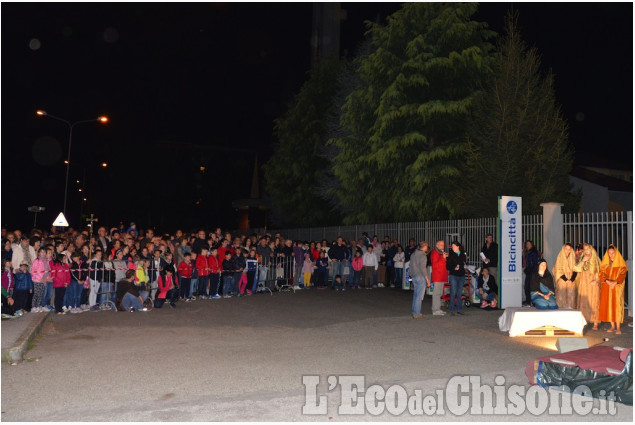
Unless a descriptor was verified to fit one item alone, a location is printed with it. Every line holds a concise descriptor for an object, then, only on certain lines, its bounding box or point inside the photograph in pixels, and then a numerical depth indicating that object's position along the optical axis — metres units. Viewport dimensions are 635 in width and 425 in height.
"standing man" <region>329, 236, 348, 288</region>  22.45
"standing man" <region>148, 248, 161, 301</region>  17.33
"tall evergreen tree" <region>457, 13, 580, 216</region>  25.36
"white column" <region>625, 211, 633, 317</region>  14.93
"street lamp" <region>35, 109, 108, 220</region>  33.66
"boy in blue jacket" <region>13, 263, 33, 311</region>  13.98
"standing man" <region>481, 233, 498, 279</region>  17.33
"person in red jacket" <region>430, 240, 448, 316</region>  15.05
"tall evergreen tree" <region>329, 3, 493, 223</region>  29.52
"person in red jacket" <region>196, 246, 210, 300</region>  18.38
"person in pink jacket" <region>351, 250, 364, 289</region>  22.44
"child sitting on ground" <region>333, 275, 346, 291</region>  22.06
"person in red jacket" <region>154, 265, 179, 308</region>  16.34
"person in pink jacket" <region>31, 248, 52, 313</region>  14.46
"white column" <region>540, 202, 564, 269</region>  17.16
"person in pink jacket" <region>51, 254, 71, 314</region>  14.89
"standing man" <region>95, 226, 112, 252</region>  19.80
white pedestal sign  15.77
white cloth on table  11.76
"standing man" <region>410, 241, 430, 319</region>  14.62
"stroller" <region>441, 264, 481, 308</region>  17.41
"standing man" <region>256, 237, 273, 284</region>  20.93
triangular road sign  26.26
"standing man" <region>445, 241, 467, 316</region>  15.15
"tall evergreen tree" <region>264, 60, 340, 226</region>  42.03
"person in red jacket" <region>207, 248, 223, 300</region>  18.61
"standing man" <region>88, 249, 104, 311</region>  15.88
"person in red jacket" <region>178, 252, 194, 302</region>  17.69
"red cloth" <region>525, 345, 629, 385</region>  7.44
